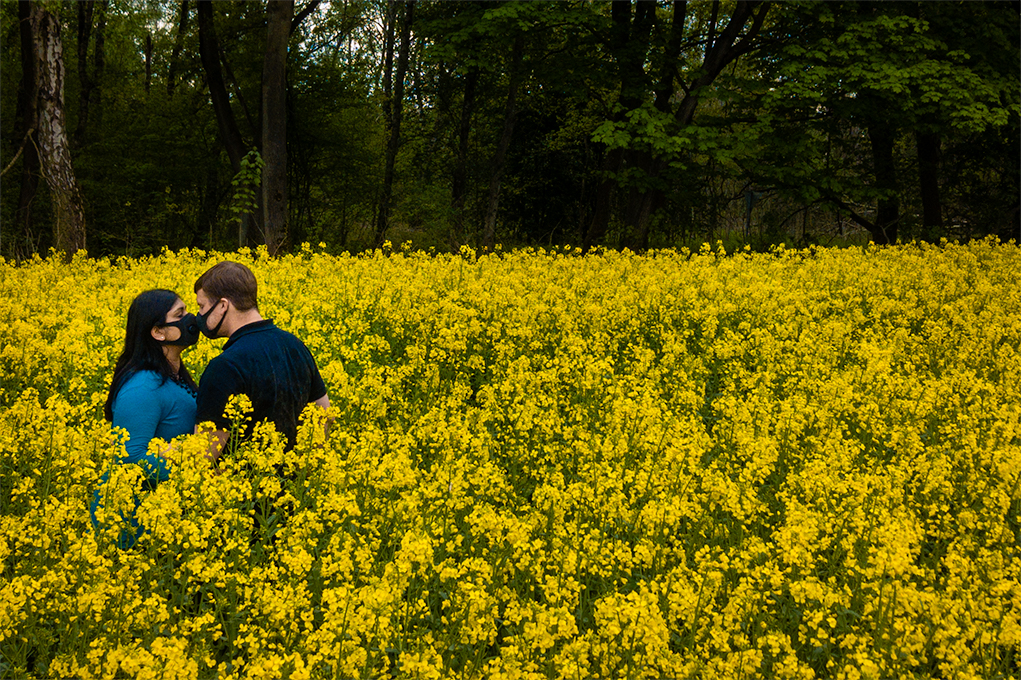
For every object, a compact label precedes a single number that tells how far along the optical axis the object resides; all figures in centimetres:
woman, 443
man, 449
